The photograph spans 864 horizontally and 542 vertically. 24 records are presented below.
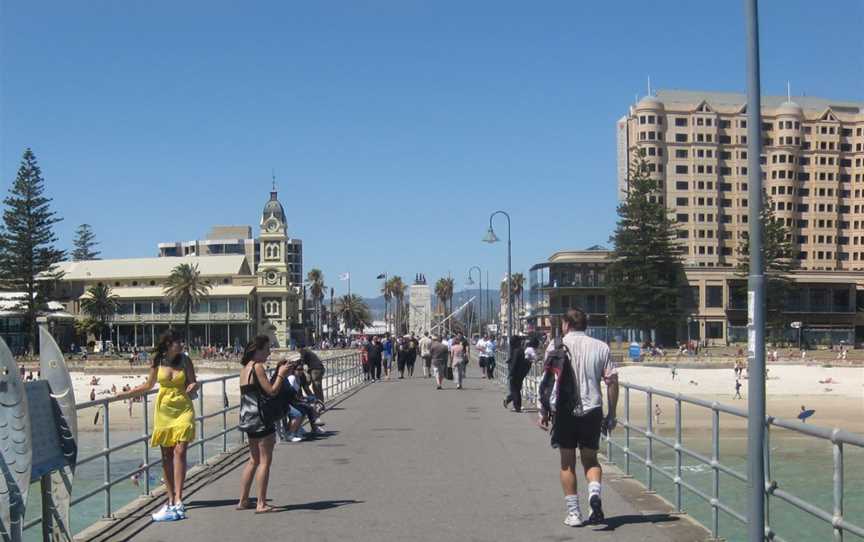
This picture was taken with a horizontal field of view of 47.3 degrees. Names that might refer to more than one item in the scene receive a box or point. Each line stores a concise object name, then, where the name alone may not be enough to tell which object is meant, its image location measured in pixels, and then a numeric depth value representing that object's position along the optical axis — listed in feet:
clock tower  356.79
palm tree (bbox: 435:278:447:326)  579.89
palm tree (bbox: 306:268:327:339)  481.46
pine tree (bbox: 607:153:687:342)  262.88
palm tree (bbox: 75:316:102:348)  339.77
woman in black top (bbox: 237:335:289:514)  29.55
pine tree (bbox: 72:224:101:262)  478.18
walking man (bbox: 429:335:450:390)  97.50
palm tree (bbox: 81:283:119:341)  337.72
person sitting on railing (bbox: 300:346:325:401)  61.77
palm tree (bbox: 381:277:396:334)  546.96
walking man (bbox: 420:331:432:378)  124.21
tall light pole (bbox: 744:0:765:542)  21.43
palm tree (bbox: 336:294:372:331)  491.02
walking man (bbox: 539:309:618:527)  26.30
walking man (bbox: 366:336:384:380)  120.67
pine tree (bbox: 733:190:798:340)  274.98
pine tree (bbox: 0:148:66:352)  264.93
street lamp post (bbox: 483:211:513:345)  132.67
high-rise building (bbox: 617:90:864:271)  360.07
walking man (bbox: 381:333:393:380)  130.11
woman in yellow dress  28.60
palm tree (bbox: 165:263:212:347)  327.26
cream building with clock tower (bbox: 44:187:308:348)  350.02
